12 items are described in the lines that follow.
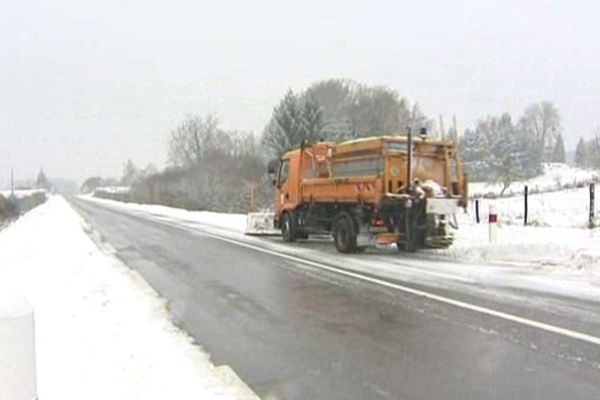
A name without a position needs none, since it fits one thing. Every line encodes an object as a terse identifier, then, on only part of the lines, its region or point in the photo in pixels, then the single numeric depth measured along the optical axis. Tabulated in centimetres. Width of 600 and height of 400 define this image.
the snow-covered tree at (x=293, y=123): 4903
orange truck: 1496
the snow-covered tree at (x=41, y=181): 18129
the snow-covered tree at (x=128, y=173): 16084
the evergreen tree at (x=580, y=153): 11035
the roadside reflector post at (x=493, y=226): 1566
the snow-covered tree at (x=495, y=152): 8694
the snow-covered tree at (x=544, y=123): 13212
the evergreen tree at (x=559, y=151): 13950
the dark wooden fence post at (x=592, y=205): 1927
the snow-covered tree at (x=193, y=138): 9325
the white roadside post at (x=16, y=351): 332
